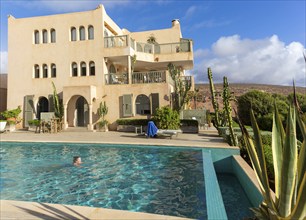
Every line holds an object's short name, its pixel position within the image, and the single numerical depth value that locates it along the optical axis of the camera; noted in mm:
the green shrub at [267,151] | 5957
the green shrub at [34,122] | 18531
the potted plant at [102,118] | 18531
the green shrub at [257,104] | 22250
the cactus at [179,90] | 17922
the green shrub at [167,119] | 15383
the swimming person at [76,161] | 8727
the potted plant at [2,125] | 18272
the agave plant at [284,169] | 1843
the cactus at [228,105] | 9531
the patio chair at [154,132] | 13211
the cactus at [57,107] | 19112
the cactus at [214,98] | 14289
